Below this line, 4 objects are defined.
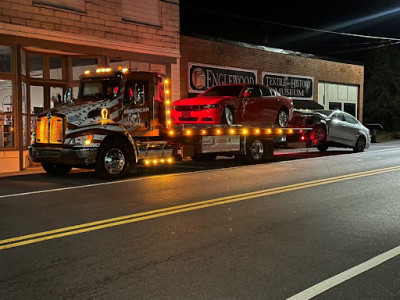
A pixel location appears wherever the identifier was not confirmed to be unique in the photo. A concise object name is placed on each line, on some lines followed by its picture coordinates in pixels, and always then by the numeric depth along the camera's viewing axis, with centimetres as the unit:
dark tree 4272
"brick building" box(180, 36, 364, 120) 2195
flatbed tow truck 1168
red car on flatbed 1476
